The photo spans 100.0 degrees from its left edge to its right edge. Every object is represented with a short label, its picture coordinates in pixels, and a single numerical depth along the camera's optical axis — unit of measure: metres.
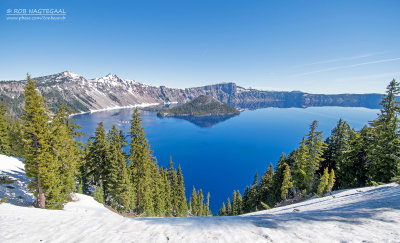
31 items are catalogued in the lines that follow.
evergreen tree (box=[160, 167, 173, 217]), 35.93
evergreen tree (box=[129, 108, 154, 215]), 23.45
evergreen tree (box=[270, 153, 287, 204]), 35.59
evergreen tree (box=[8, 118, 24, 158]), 35.69
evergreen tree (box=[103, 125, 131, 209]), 24.34
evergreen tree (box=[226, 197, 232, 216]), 52.50
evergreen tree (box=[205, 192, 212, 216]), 59.00
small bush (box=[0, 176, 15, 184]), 17.50
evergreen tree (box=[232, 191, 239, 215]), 48.31
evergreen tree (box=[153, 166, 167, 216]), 30.60
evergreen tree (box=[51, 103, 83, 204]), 16.59
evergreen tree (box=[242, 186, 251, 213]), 43.95
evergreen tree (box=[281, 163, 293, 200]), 29.14
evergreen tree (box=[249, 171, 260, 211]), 42.03
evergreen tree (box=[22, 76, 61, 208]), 14.25
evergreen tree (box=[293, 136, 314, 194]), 27.28
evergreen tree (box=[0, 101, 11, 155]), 32.06
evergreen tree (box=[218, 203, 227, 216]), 56.31
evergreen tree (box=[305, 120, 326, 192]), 26.55
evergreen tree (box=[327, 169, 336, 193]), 22.61
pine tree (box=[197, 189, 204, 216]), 53.75
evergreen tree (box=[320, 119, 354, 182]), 28.53
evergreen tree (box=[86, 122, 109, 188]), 26.83
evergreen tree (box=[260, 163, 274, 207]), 40.21
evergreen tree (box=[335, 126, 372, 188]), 24.70
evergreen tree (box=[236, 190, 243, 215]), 46.69
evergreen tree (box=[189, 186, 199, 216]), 53.26
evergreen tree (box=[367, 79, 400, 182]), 19.14
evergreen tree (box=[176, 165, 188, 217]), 42.63
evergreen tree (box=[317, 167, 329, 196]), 22.17
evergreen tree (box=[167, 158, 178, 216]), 41.88
